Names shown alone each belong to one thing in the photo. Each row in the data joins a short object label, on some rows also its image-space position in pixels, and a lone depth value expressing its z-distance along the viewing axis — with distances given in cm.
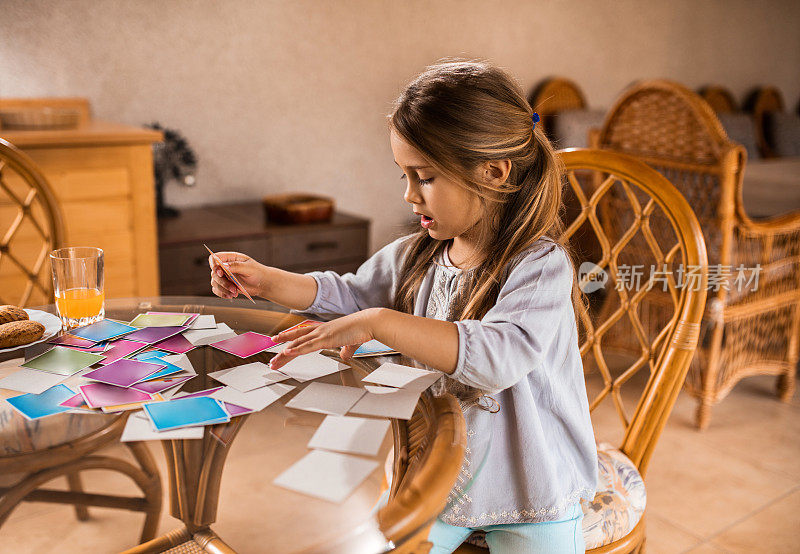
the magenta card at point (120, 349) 96
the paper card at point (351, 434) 74
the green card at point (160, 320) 109
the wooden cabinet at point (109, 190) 207
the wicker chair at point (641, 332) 106
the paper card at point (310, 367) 93
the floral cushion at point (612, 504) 103
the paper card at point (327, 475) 66
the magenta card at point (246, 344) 100
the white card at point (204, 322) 109
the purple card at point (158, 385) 85
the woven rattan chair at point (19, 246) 206
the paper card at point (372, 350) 101
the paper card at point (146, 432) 75
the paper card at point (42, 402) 81
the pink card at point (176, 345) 99
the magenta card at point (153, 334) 103
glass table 64
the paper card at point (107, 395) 82
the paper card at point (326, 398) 83
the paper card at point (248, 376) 88
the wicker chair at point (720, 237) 220
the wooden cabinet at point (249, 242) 250
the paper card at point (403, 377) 90
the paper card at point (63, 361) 92
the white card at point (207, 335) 103
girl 98
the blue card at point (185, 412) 77
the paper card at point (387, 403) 82
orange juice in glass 107
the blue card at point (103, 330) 103
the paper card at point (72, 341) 100
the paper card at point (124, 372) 88
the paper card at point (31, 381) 87
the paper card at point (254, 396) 83
